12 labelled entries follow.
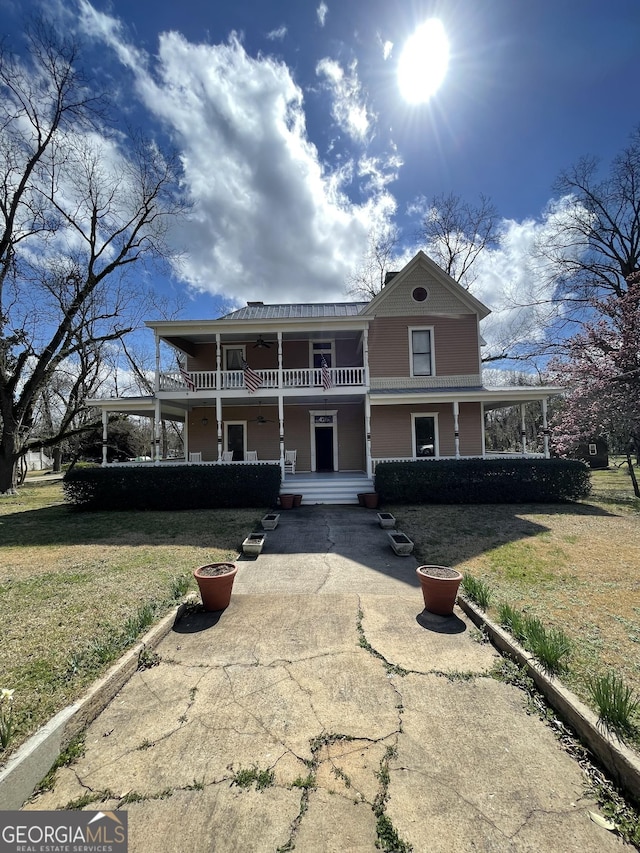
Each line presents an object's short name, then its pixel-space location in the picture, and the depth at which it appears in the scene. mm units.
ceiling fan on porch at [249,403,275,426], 15958
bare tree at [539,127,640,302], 20719
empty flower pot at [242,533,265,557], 7418
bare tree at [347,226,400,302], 28469
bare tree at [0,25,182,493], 16234
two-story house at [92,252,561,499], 13953
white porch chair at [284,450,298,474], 15173
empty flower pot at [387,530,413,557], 7340
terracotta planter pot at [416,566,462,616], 4758
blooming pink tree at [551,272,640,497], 13609
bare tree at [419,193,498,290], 25578
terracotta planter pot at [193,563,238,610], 4977
